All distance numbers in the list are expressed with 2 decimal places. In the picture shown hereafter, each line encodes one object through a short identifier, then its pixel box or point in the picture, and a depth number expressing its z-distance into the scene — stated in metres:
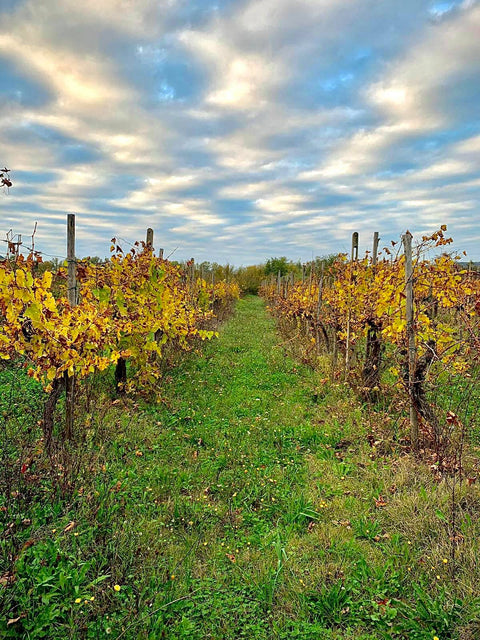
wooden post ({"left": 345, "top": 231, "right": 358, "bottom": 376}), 6.71
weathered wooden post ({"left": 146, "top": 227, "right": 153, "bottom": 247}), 6.76
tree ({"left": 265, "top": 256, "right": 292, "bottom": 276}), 42.63
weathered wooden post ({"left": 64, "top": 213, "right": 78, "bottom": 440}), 3.90
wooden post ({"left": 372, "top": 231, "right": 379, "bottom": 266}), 6.49
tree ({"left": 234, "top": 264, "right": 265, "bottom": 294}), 39.99
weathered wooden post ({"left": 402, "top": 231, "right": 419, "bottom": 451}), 4.09
